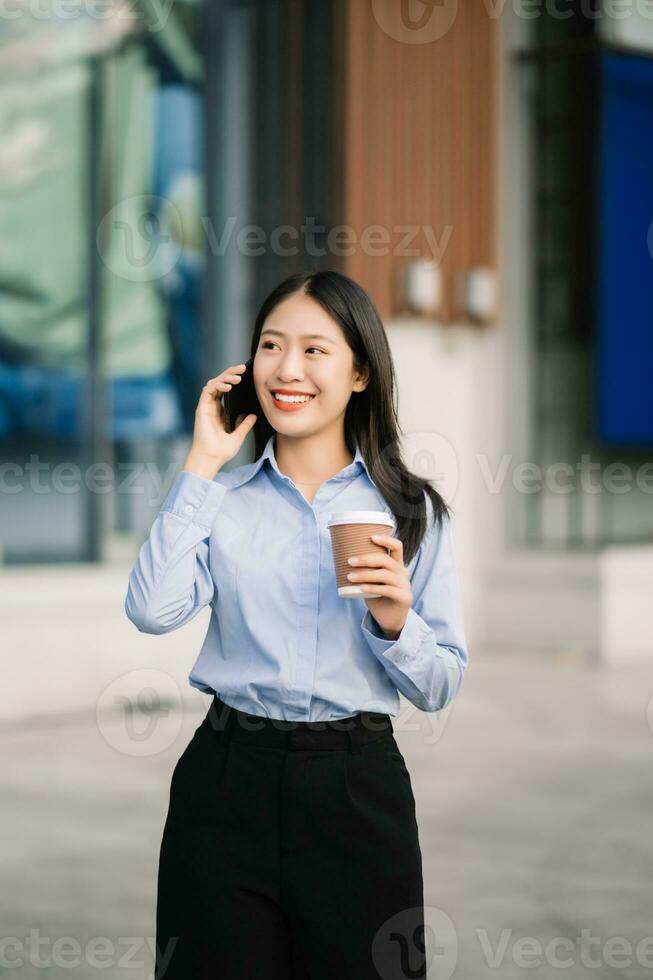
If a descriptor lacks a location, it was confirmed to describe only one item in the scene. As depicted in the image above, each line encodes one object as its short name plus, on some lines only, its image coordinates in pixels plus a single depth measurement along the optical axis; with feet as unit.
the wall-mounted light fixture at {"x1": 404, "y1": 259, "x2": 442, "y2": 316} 50.34
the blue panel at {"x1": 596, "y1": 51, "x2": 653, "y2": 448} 53.21
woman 10.98
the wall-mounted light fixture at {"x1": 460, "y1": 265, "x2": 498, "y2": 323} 52.75
